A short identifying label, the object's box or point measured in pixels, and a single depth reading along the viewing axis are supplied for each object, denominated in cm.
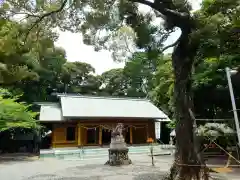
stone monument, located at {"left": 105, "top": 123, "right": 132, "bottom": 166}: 1216
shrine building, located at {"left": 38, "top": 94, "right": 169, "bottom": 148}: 1830
